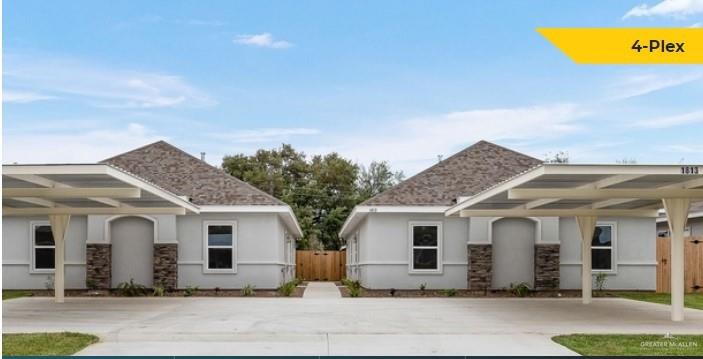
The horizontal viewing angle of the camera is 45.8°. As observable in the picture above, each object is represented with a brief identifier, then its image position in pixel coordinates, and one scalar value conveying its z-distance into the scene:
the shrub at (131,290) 23.11
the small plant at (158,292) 22.91
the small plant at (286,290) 23.38
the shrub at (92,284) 24.03
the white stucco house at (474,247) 24.14
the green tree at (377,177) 59.67
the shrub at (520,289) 23.41
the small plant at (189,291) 23.28
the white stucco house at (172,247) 24.00
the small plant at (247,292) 23.28
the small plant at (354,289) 22.82
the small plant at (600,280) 24.58
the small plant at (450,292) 23.11
